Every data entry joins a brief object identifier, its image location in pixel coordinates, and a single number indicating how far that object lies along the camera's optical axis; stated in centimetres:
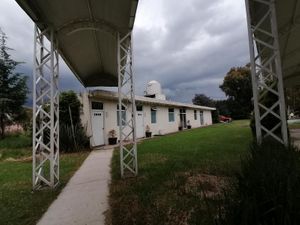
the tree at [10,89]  1225
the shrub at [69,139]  883
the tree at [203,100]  4085
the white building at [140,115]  990
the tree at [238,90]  3147
